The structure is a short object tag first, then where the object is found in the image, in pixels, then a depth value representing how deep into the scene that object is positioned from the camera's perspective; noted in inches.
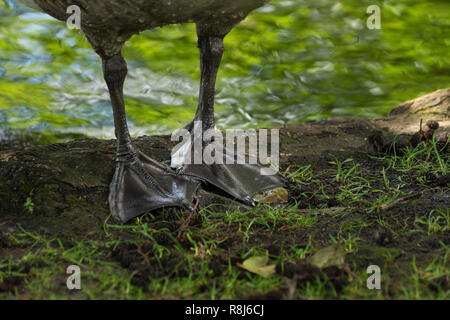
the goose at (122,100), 136.4
